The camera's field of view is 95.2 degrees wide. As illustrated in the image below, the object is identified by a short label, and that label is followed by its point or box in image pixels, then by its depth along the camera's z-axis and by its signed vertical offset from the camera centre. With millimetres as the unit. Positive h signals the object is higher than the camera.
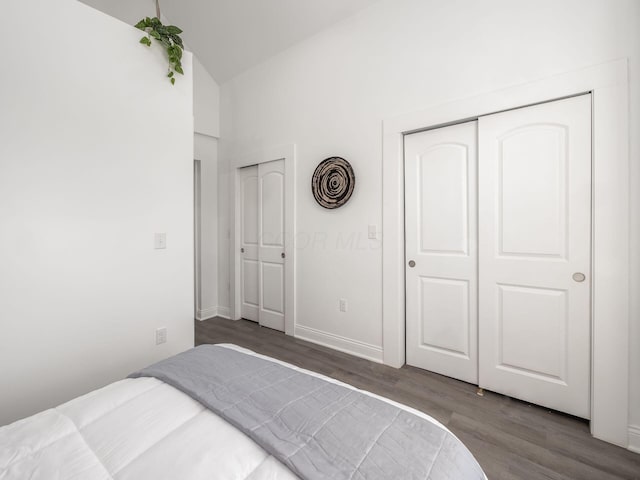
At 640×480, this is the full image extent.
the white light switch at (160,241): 2059 -5
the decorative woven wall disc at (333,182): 2598 +527
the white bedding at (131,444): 714 -559
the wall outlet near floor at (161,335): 2074 -680
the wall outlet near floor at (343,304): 2705 -606
